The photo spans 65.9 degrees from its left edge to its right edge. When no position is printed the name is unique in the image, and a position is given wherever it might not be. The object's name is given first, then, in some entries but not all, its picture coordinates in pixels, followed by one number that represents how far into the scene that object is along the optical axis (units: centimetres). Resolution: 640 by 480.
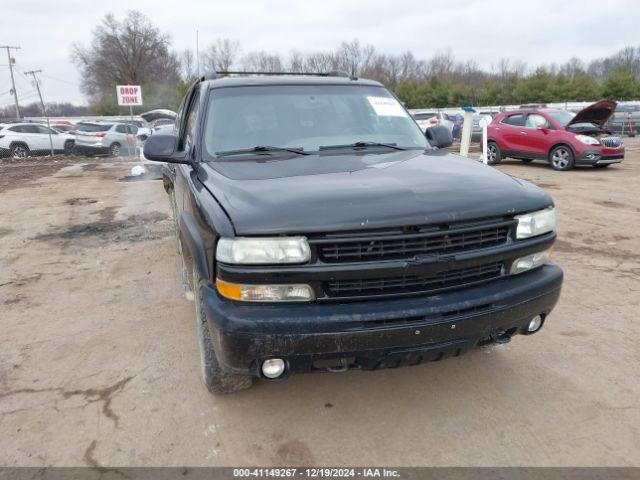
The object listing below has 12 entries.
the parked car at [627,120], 2489
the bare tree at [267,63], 6178
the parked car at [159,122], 2453
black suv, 220
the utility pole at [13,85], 4483
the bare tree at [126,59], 6075
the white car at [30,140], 2011
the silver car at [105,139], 2055
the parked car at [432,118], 2196
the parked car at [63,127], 2575
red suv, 1240
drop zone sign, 2404
